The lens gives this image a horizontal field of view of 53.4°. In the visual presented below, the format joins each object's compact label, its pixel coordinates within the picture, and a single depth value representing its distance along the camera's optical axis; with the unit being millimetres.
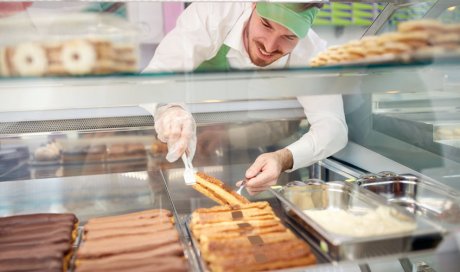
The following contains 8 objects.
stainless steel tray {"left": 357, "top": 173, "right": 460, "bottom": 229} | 1736
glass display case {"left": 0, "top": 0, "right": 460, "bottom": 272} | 1548
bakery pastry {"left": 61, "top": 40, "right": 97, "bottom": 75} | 1216
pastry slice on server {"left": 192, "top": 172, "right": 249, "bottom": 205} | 1873
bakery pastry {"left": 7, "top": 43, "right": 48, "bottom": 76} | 1184
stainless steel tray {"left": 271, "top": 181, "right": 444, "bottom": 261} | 1416
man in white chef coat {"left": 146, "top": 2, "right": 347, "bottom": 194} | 1397
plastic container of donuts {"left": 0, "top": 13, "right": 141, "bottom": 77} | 1194
